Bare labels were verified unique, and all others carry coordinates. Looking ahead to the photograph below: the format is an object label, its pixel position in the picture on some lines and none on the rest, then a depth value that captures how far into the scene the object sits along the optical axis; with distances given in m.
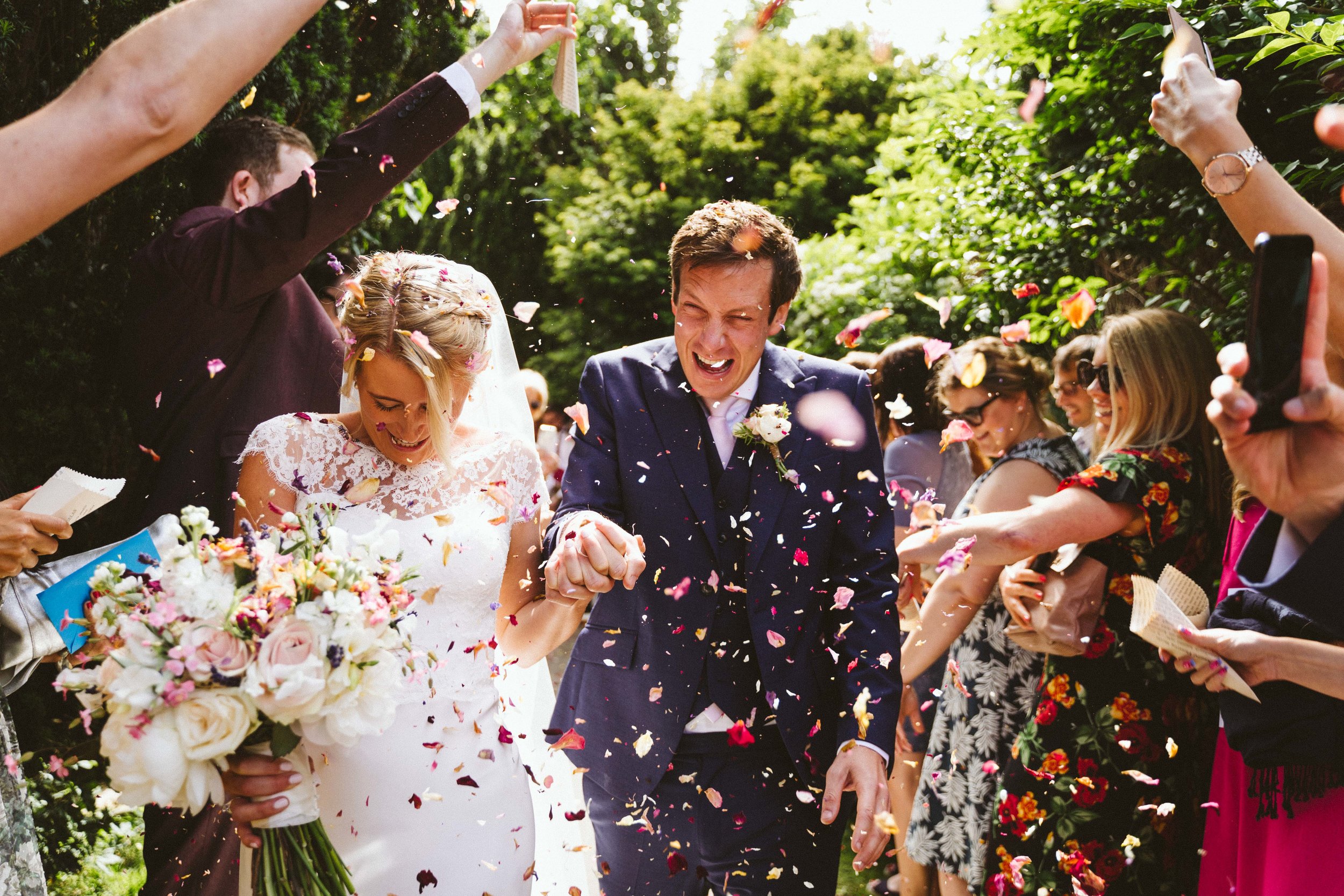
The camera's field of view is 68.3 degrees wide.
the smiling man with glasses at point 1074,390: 4.02
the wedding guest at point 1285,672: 1.86
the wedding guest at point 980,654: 3.56
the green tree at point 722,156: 15.60
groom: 2.58
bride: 2.42
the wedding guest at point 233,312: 2.82
